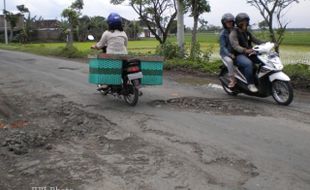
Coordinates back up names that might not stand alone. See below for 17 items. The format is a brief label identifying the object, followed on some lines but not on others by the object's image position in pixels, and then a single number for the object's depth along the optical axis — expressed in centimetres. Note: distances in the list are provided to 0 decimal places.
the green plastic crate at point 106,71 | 915
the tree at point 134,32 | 5067
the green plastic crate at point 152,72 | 945
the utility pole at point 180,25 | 1772
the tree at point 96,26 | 6234
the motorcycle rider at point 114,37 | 980
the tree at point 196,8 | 1794
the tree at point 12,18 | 6157
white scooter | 928
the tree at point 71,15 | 3331
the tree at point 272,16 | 1438
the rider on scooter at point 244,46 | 991
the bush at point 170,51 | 1761
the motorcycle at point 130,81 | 912
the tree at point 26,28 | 6670
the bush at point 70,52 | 2413
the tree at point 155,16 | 2317
